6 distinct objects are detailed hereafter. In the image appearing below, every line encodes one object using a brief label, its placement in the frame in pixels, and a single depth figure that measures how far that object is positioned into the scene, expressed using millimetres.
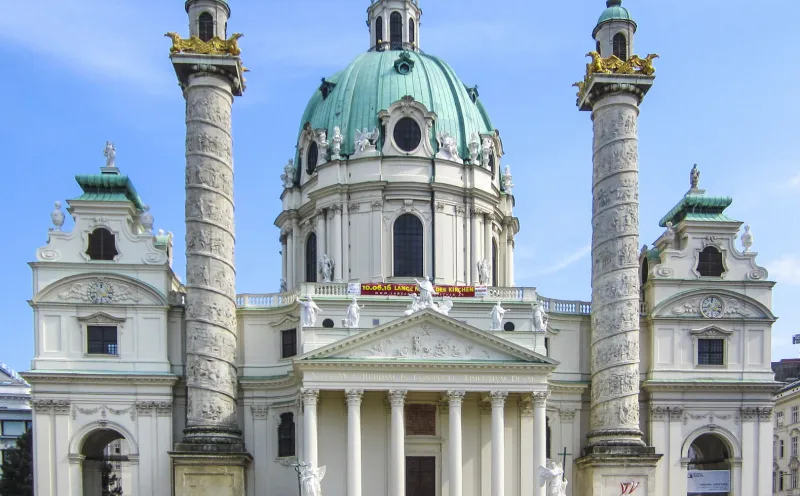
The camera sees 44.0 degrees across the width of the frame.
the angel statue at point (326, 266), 49406
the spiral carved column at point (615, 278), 42062
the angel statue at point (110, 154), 45875
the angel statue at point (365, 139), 50500
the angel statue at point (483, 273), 50031
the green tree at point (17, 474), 52812
